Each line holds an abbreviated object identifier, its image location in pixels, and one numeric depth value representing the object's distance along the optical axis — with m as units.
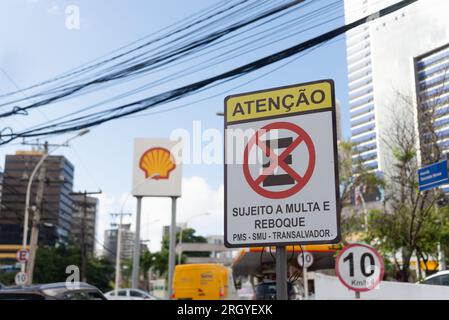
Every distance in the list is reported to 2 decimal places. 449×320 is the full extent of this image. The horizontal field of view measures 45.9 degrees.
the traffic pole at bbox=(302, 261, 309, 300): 14.61
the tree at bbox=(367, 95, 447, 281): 17.03
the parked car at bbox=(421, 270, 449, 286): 10.85
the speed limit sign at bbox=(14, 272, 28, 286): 23.51
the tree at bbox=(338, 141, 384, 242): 22.62
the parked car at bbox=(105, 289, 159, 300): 24.00
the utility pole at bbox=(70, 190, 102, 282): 40.66
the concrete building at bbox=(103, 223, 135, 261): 128.49
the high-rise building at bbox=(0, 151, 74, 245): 78.94
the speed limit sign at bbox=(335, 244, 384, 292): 6.54
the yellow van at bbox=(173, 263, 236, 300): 17.39
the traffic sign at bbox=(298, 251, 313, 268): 13.24
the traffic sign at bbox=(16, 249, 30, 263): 23.77
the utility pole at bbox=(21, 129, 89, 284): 24.78
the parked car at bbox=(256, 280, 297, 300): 14.09
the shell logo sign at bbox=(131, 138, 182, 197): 31.02
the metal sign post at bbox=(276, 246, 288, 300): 2.49
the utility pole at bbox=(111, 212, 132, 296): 29.02
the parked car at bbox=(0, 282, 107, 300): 5.82
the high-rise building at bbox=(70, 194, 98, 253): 85.22
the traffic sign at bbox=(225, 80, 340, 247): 2.46
